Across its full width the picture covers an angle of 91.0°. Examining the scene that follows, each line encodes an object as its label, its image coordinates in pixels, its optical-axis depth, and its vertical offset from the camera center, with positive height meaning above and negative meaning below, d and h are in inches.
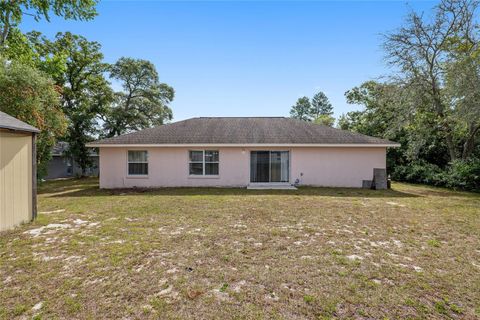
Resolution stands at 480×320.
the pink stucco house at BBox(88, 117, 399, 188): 491.8 -6.2
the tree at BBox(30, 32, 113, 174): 797.9 +245.0
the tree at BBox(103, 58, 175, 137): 904.3 +233.3
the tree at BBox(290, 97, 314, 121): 2397.9 +514.4
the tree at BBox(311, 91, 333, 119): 2369.6 +535.2
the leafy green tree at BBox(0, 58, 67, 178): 435.5 +119.2
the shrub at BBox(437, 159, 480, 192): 481.7 -36.2
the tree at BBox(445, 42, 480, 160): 458.3 +144.9
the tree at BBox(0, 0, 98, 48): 428.1 +278.7
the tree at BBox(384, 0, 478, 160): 563.8 +265.2
